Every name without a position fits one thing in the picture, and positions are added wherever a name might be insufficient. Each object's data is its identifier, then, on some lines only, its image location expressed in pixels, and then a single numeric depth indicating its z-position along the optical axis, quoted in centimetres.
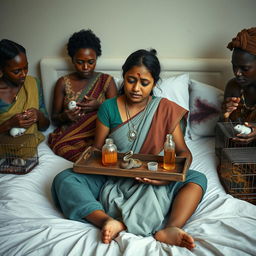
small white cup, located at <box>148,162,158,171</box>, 159
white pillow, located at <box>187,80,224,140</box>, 231
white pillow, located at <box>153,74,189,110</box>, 234
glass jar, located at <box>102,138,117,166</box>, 167
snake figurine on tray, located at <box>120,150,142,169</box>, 162
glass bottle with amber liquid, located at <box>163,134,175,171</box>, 161
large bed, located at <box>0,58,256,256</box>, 128
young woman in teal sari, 145
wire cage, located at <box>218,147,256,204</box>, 171
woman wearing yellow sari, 205
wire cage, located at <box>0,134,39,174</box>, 197
